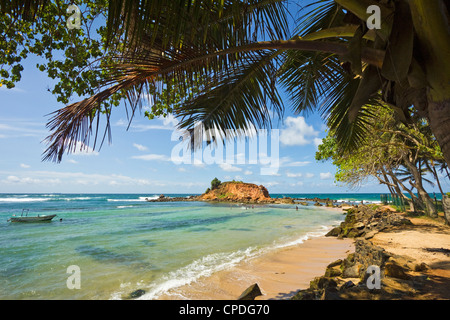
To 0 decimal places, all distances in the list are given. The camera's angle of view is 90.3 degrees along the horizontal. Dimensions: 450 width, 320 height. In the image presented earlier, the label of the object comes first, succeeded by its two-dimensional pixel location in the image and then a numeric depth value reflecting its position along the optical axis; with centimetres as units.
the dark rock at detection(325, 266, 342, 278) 562
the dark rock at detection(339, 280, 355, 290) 428
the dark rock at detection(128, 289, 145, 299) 557
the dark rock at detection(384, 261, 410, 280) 428
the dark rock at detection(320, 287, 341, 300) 345
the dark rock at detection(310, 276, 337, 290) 457
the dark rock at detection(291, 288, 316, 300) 374
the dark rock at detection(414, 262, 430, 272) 499
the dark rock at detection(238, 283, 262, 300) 478
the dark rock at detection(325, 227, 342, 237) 1280
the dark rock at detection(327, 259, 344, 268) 674
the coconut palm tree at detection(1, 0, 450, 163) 166
